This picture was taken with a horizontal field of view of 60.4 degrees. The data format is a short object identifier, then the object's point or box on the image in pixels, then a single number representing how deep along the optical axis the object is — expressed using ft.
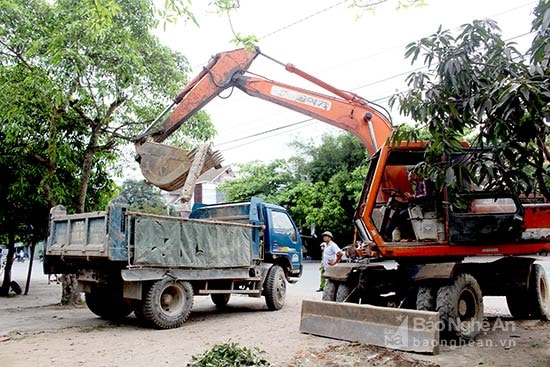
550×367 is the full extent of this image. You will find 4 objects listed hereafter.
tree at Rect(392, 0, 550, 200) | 13.50
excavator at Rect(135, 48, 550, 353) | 20.12
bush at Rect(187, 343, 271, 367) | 16.15
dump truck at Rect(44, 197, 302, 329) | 24.32
